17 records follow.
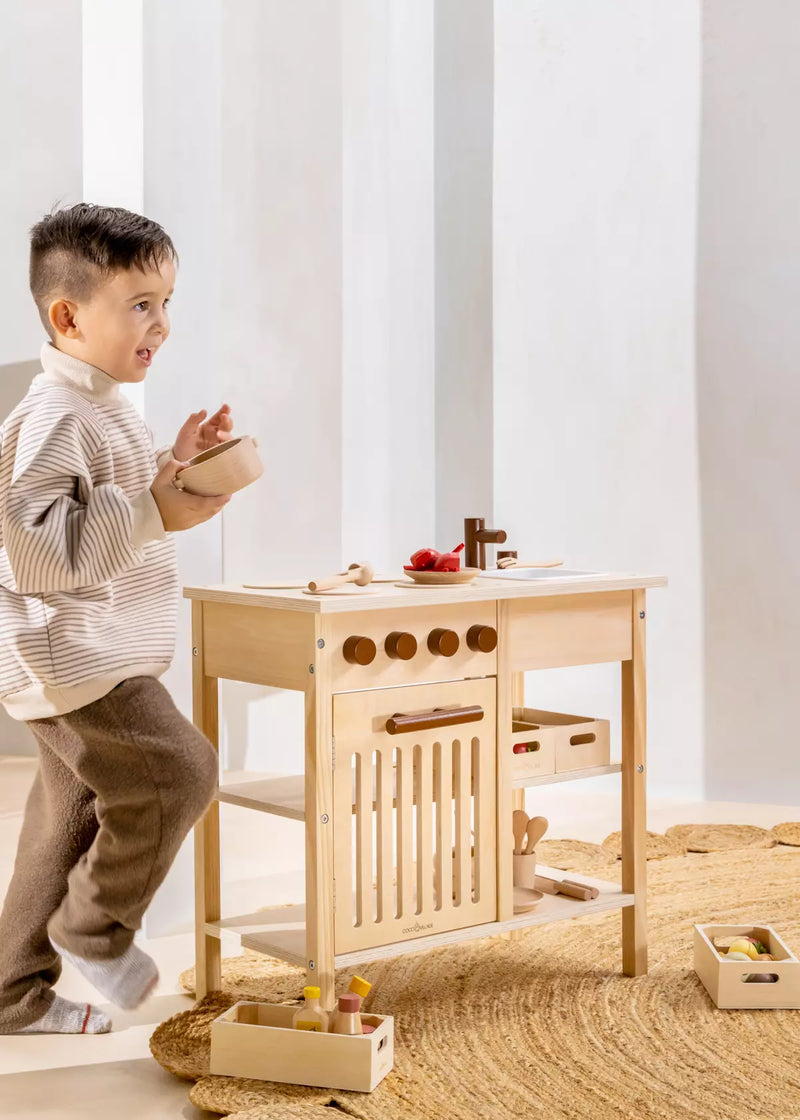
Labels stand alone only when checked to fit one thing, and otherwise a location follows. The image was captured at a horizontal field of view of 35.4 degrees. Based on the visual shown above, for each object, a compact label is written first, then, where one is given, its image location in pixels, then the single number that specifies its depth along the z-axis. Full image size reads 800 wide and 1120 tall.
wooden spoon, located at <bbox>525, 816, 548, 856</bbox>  2.21
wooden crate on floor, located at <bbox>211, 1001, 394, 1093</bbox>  1.73
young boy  1.58
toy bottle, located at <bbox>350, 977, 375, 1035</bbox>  1.84
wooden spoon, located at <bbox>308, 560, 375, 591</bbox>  1.93
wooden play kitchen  1.83
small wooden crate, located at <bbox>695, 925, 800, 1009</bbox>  2.04
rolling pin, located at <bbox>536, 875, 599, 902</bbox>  2.20
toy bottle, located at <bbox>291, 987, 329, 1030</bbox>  1.77
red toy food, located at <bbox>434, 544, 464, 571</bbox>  2.02
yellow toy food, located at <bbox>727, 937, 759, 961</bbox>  2.12
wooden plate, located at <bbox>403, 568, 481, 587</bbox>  1.99
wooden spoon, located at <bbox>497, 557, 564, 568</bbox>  2.37
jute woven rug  1.71
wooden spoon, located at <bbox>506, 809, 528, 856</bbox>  2.24
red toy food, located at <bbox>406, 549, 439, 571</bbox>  2.02
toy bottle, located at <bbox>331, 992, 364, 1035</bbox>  1.76
